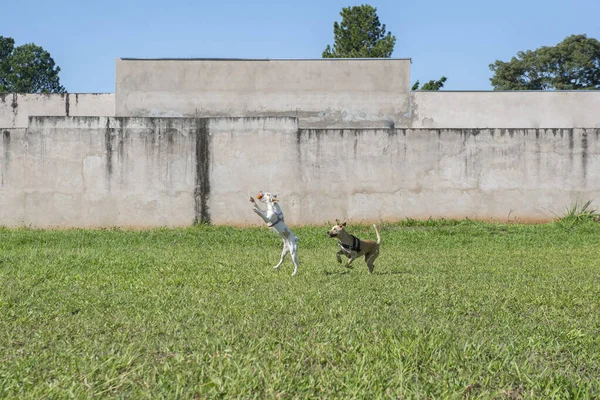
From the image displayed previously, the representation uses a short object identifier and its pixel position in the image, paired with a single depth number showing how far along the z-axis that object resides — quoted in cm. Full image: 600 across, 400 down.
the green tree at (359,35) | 4319
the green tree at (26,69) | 5512
